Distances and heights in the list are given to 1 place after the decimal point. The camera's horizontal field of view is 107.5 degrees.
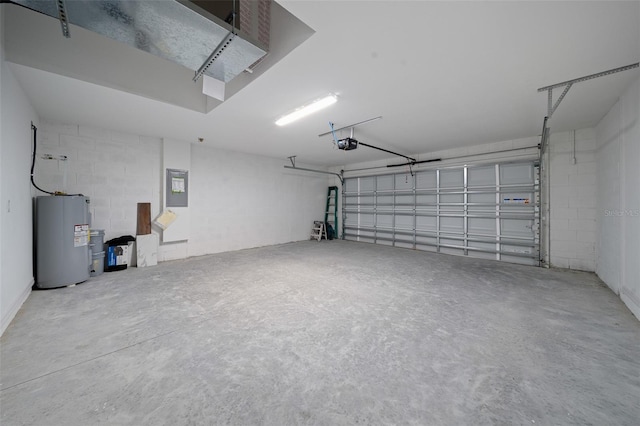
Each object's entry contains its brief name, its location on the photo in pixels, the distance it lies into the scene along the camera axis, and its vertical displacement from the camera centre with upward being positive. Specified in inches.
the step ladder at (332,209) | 335.9 +6.8
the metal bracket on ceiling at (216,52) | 75.8 +56.9
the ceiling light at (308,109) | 119.5 +58.6
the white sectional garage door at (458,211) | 196.2 +3.5
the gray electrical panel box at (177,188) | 199.9 +21.9
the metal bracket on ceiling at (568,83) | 94.0 +58.6
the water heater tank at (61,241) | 127.2 -15.7
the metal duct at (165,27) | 65.5 +57.6
